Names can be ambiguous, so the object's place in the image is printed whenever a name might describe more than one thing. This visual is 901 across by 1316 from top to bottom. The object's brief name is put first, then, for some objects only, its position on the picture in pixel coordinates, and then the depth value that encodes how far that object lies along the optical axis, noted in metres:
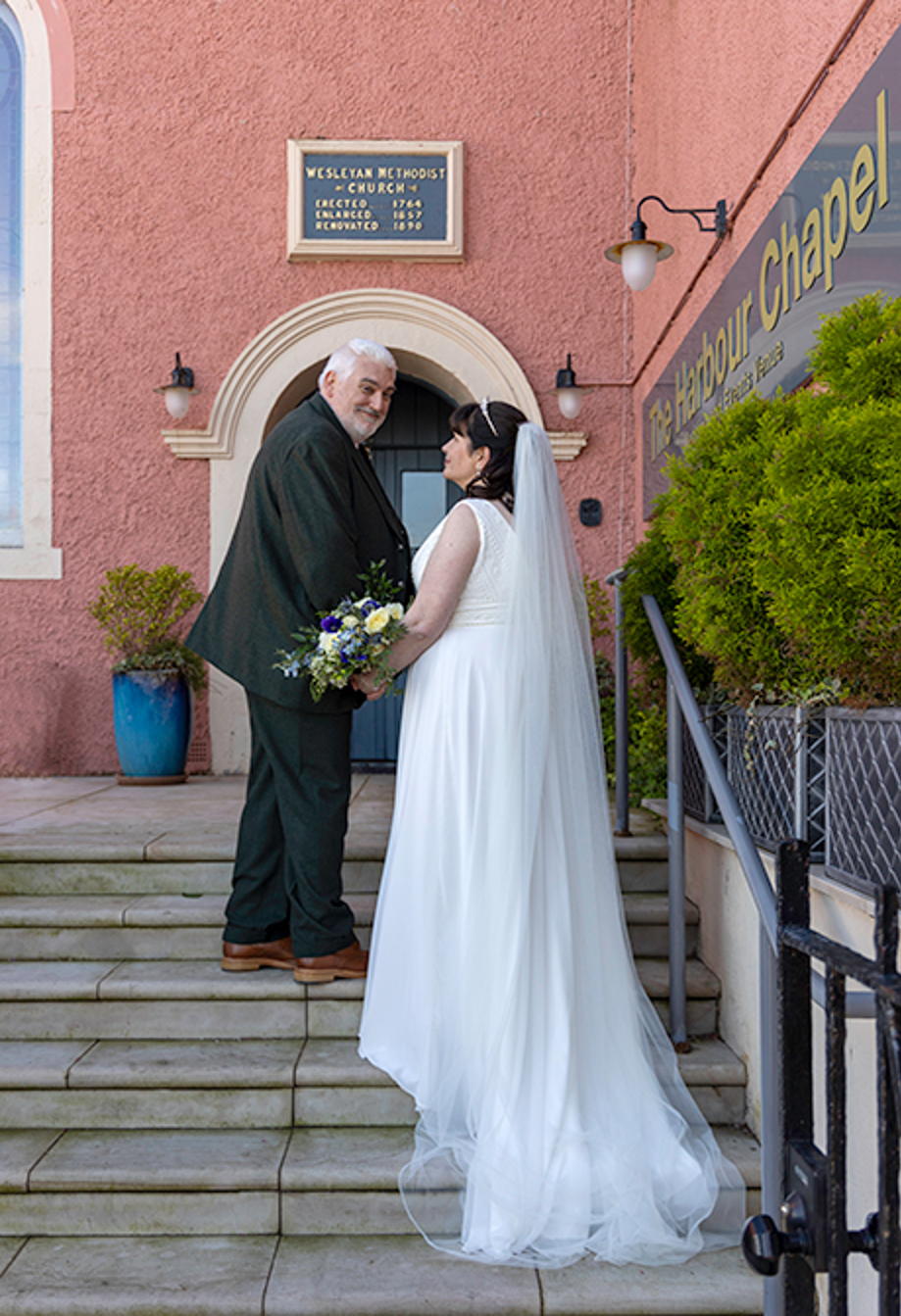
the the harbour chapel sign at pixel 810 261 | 2.44
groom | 2.74
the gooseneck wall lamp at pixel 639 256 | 4.61
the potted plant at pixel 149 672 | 5.57
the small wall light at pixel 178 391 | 5.89
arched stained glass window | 6.18
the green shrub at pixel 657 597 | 3.01
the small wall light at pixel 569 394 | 5.92
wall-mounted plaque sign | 6.05
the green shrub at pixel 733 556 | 2.29
